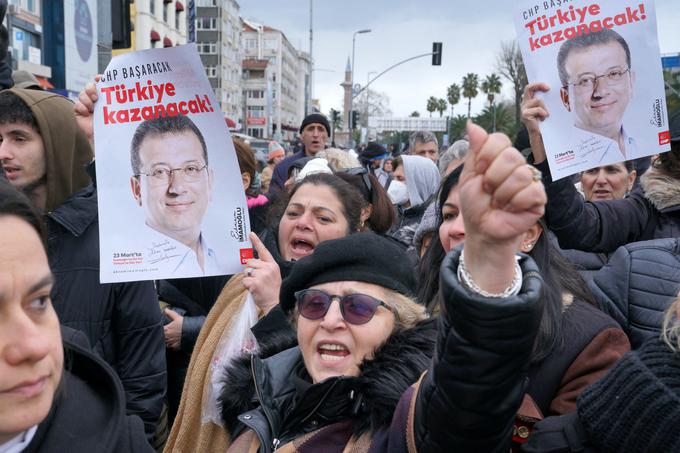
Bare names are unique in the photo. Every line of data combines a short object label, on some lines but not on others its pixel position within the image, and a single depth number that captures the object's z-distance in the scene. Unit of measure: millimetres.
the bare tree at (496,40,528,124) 45641
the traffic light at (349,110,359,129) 32994
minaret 115438
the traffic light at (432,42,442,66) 31641
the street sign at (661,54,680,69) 17153
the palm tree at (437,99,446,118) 90375
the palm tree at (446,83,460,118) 82000
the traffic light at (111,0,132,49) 5988
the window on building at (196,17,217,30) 69781
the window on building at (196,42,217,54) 70438
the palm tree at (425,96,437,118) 91769
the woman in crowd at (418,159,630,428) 2037
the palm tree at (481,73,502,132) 69969
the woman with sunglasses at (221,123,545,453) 1344
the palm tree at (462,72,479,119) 75250
